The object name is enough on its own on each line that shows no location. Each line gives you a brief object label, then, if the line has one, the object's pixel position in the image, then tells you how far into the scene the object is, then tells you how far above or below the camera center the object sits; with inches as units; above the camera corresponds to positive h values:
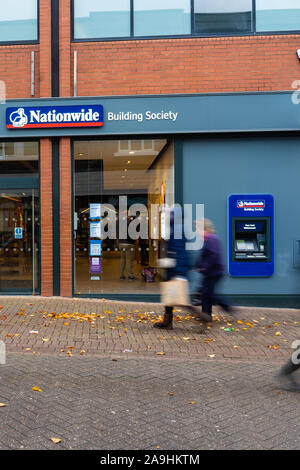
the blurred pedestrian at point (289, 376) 179.0 -61.7
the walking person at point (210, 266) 265.9 -20.0
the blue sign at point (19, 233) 394.3 +2.7
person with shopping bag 261.1 -20.3
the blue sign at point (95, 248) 390.0 -11.4
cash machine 361.4 +3.3
